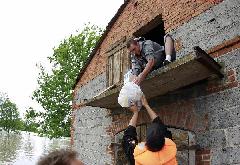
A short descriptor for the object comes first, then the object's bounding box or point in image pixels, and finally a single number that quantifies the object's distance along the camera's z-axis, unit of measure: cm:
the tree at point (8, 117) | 7273
